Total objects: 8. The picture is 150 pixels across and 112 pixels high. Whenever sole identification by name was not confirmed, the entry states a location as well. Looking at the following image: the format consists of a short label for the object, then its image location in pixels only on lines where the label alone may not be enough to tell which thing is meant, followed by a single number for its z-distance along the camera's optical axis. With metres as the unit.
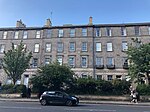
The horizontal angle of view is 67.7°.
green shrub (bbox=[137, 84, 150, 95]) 15.10
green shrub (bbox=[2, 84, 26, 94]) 17.28
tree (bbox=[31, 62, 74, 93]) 15.88
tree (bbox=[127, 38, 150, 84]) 15.77
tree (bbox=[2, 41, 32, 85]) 17.86
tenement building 23.53
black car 11.40
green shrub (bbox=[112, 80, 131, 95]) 15.67
